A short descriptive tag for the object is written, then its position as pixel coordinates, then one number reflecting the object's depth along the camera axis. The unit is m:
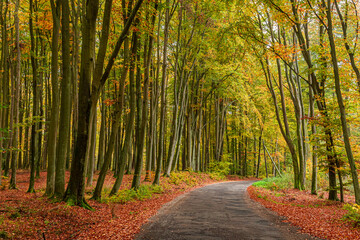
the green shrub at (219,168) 28.91
